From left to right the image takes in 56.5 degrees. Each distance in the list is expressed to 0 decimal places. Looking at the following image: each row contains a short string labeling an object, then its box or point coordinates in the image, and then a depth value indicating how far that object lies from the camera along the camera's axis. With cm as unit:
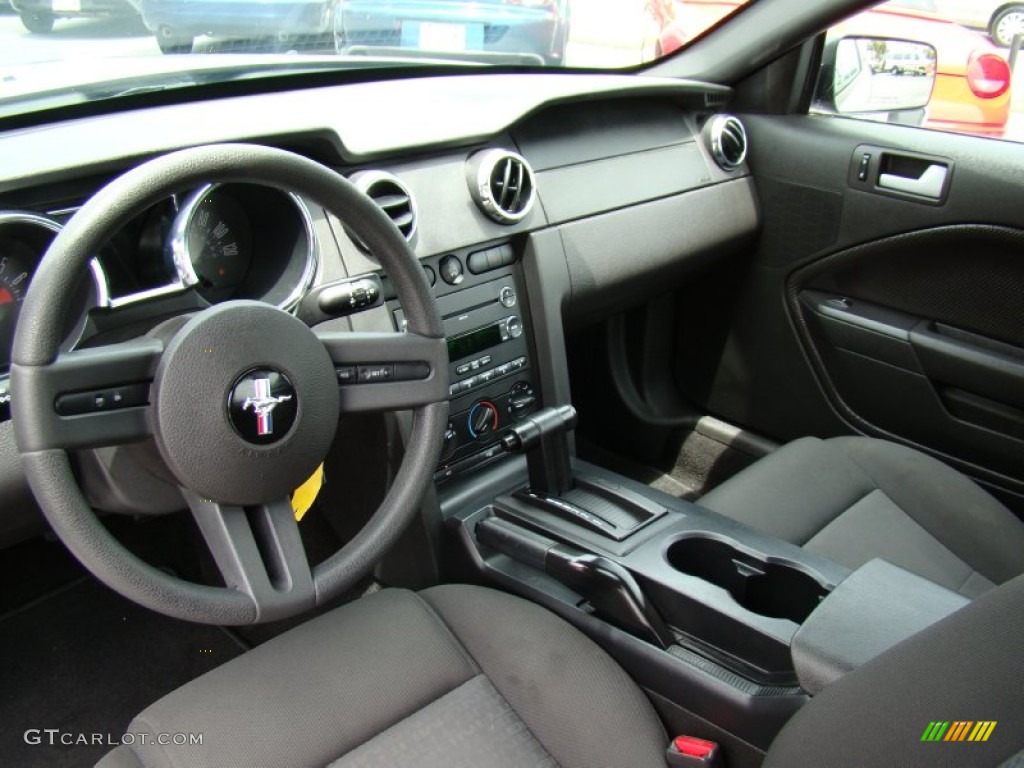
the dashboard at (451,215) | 112
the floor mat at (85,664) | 176
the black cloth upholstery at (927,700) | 61
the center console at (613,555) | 111
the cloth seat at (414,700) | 107
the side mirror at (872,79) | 209
